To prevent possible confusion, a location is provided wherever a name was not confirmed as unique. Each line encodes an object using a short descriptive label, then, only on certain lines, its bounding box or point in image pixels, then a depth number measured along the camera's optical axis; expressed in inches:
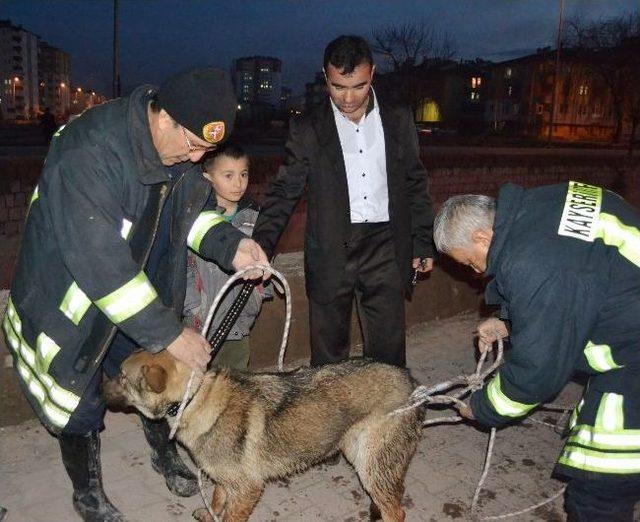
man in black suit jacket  151.7
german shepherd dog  117.6
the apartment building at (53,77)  6215.6
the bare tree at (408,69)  1828.2
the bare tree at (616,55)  1573.6
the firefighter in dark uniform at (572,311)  88.5
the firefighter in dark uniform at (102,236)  95.8
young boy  154.6
